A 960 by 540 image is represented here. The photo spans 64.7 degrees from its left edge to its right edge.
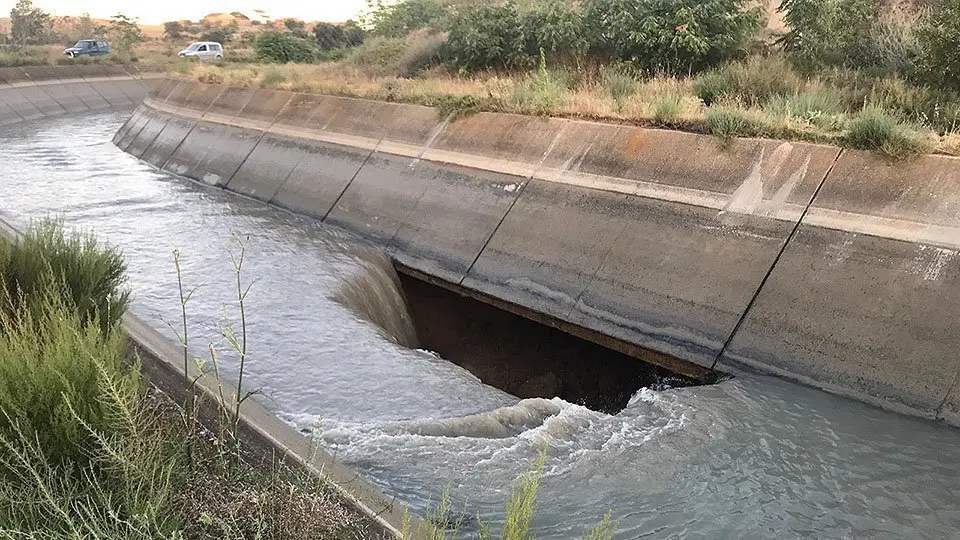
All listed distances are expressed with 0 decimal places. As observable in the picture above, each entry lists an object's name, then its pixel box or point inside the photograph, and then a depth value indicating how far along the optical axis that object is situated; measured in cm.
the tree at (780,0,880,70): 1231
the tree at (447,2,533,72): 1685
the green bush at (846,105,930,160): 776
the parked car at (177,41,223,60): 4009
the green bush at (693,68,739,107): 1123
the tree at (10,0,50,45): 4922
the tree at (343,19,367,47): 4370
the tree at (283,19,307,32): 7036
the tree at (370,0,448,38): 3036
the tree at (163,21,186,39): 6606
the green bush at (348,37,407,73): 2086
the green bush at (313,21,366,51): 4306
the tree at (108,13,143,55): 5525
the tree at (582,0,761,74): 1366
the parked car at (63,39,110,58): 3888
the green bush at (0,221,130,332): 551
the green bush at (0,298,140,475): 361
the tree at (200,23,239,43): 6263
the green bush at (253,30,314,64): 2958
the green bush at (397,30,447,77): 1941
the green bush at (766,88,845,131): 876
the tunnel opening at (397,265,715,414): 837
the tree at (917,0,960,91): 984
